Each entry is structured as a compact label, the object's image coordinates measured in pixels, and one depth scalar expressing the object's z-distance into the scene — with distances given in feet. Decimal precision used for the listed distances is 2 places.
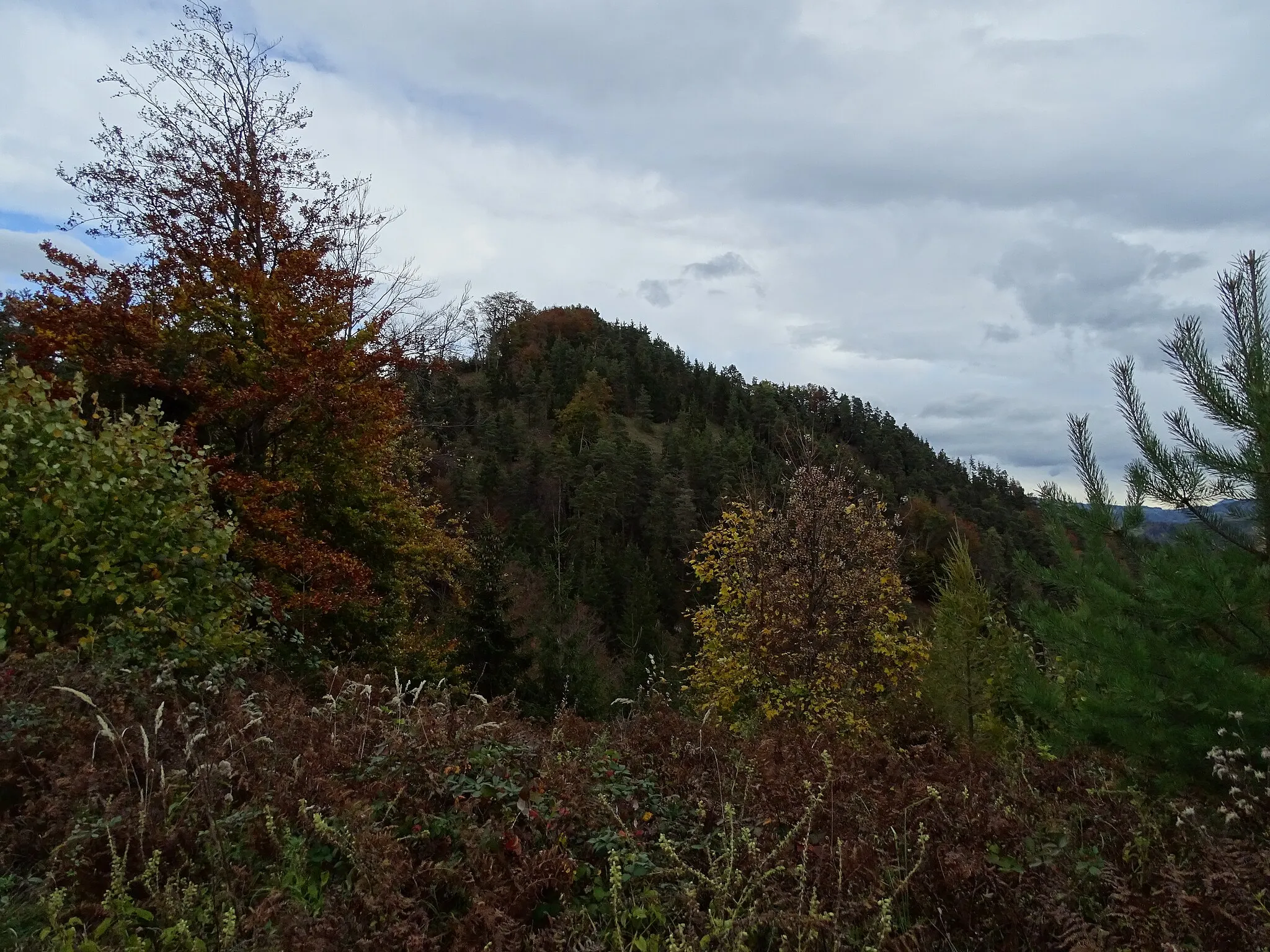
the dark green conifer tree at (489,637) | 64.75
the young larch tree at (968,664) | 34.60
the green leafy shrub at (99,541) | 18.66
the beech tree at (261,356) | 34.60
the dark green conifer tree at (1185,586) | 13.62
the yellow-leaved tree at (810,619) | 40.83
